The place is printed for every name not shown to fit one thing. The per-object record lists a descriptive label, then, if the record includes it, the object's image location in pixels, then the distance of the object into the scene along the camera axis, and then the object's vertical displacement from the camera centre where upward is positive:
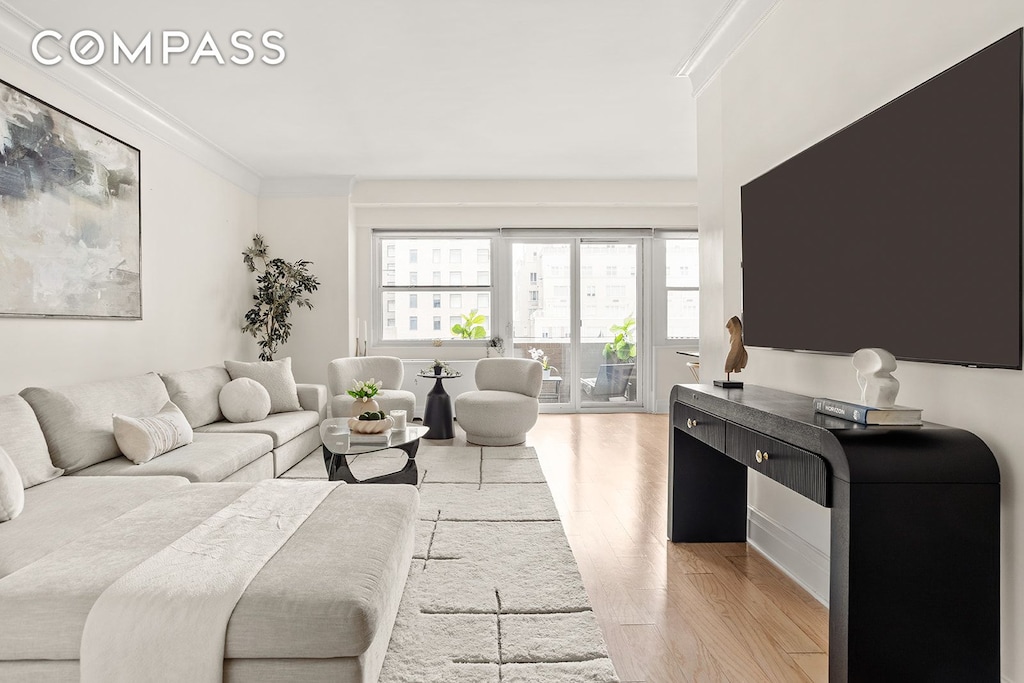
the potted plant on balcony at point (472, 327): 7.64 +0.09
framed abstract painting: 3.27 +0.68
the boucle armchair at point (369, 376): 5.75 -0.43
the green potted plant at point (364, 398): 4.30 -0.43
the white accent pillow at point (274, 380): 5.15 -0.37
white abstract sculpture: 1.85 -0.12
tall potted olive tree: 6.50 +0.39
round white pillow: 4.68 -0.49
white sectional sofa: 1.62 -0.67
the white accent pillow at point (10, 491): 2.36 -0.59
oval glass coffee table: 3.66 -0.65
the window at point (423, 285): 7.66 +0.59
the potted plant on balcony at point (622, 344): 7.78 -0.11
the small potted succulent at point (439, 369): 6.07 -0.32
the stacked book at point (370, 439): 3.78 -0.62
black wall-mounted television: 1.61 +0.34
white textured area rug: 2.02 -1.02
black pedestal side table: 5.88 -0.74
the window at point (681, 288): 7.79 +0.57
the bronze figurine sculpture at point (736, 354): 2.97 -0.09
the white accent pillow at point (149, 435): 3.33 -0.55
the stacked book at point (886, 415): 1.80 -0.22
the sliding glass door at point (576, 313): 7.71 +0.26
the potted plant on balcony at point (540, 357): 7.71 -0.26
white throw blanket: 1.57 -0.71
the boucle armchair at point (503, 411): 5.53 -0.66
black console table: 1.65 -0.59
